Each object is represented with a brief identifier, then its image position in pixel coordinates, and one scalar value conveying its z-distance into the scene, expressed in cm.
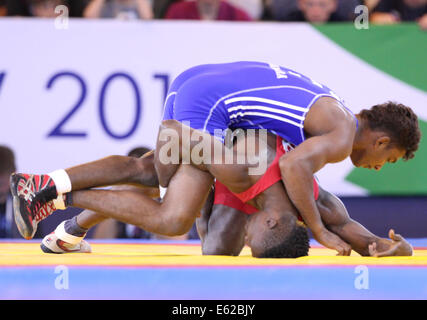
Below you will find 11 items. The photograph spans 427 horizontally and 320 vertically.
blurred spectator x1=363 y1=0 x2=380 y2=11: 1098
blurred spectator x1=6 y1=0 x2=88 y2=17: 1030
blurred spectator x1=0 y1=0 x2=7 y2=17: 1064
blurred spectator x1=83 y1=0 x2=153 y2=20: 1041
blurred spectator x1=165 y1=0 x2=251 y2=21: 1037
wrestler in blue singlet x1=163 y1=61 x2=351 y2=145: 641
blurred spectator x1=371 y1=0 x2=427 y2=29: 1070
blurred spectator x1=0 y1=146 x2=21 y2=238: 949
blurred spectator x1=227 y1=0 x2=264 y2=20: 1072
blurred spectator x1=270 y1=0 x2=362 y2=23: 1040
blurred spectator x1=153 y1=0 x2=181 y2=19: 1068
